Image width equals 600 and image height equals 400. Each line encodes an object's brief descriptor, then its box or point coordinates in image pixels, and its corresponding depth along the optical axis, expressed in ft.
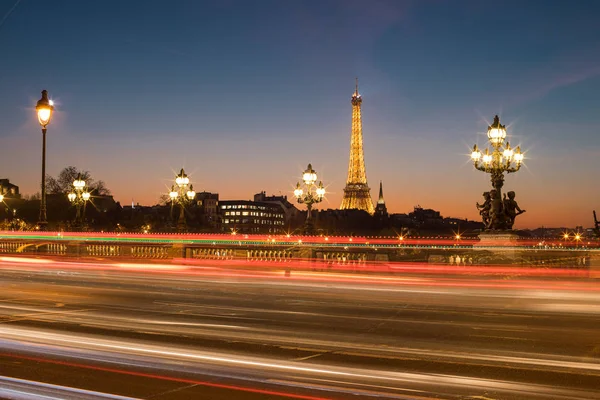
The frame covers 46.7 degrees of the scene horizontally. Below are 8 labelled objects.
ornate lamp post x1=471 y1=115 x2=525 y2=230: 131.64
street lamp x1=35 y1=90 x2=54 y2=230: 73.61
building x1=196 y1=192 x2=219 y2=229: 606.96
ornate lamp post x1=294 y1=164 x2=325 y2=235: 127.85
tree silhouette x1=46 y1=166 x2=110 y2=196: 442.50
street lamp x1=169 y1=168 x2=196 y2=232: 148.97
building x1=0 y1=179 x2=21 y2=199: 475.07
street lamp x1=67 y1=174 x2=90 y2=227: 157.99
